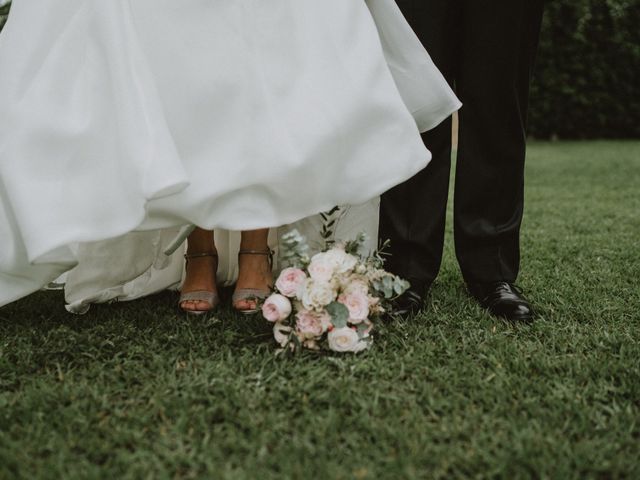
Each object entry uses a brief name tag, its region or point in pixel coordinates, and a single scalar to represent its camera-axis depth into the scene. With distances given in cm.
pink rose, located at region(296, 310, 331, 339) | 176
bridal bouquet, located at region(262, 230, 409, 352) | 176
